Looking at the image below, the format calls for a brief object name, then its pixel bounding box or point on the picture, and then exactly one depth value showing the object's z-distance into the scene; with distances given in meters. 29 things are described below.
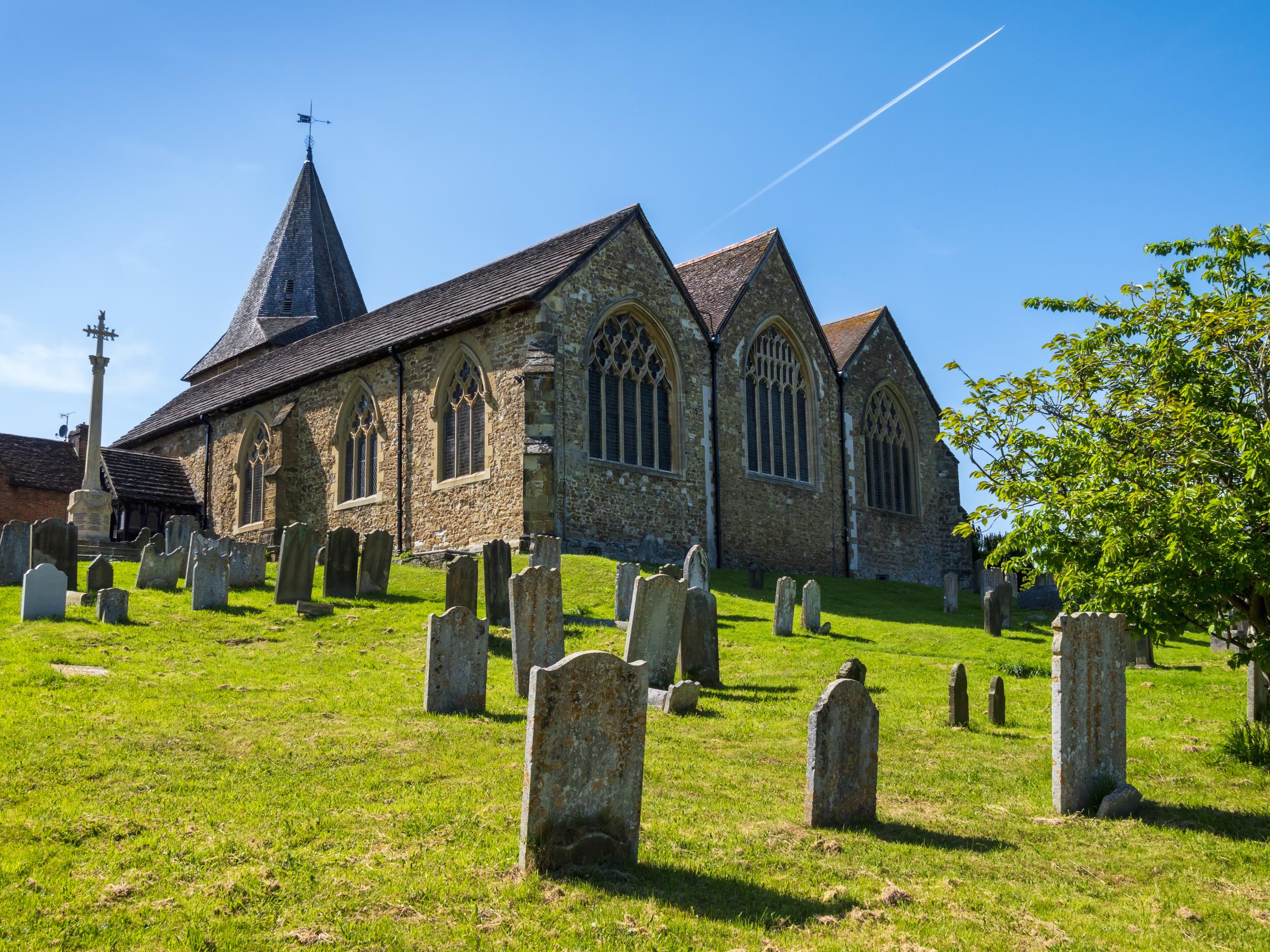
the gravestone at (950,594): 21.16
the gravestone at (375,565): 17.31
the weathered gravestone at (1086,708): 7.33
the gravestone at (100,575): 15.34
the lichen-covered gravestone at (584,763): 5.59
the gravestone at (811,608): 16.30
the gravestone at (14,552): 16.58
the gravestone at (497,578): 14.48
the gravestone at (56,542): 17.05
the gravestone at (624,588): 15.03
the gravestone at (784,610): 15.52
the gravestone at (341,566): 16.73
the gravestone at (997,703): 10.13
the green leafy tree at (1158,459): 8.31
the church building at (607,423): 22.64
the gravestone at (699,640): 11.49
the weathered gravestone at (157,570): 16.94
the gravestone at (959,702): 9.77
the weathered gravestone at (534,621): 10.77
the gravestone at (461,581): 13.97
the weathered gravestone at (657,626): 10.90
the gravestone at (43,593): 13.18
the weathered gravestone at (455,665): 9.45
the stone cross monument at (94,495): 25.08
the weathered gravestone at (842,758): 6.66
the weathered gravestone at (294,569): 15.82
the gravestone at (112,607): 13.45
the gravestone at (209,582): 14.98
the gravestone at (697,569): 16.48
